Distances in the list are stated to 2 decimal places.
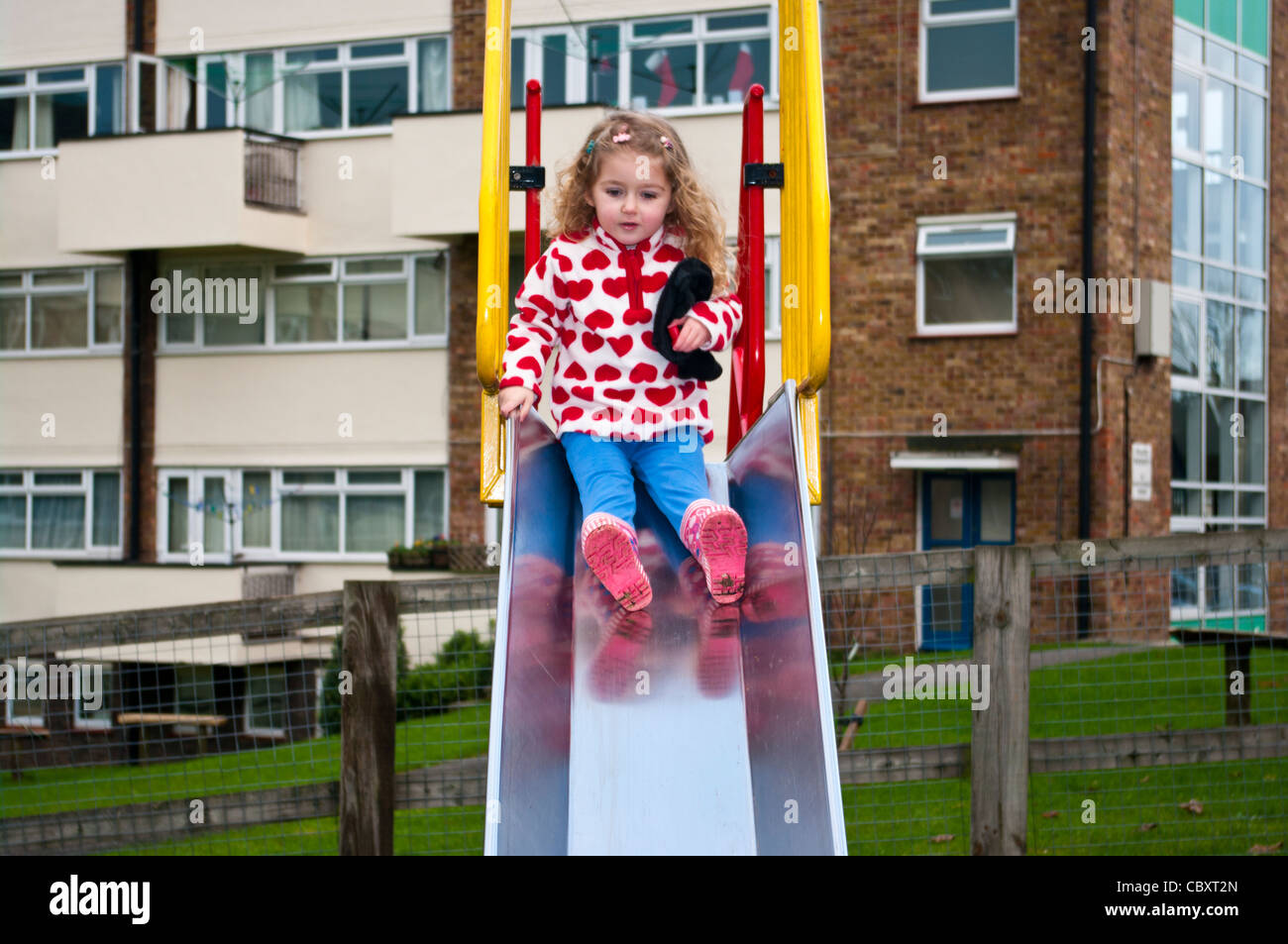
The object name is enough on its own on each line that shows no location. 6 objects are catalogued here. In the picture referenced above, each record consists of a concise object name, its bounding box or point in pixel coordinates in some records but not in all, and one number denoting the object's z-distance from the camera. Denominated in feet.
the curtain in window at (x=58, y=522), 60.34
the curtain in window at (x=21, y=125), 60.23
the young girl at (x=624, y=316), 13.60
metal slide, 11.06
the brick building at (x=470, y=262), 48.78
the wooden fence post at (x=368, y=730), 15.71
